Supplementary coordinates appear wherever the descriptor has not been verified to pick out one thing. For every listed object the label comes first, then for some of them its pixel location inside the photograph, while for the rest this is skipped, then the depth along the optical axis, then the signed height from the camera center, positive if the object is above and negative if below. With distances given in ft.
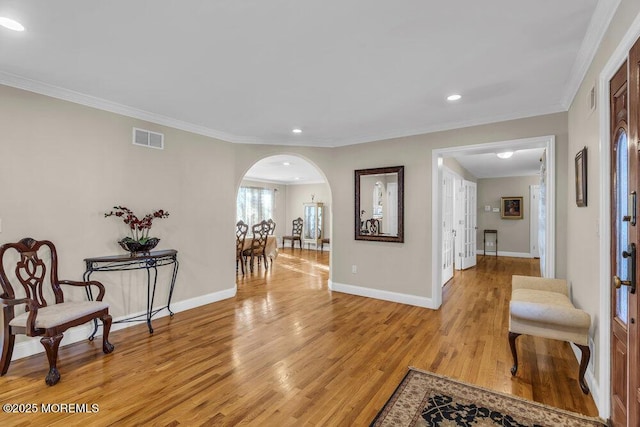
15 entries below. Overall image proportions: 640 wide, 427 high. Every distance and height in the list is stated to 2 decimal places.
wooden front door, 4.85 -0.41
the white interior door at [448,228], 18.15 -0.69
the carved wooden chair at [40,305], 7.83 -2.57
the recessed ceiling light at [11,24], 6.37 +4.05
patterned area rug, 6.33 -4.21
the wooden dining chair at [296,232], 35.64 -1.88
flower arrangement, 11.24 -0.22
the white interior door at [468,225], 22.82 -0.66
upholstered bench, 7.29 -2.56
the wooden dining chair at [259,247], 21.76 -2.24
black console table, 10.37 -1.79
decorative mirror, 14.82 +0.62
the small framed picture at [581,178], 8.00 +1.05
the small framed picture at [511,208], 29.50 +0.83
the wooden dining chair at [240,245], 21.49 -2.01
